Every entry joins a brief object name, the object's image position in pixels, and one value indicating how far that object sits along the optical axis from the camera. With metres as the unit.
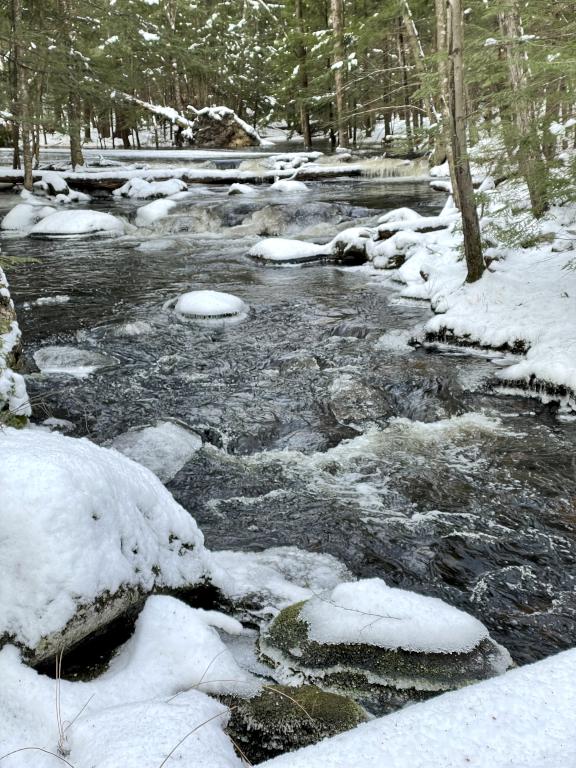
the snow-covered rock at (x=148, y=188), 20.44
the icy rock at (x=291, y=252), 13.32
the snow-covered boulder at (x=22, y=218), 16.67
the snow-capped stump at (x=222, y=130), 33.66
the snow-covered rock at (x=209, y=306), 9.55
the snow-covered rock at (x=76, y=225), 15.98
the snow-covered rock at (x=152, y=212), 17.39
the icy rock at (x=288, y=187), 20.45
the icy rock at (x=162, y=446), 5.36
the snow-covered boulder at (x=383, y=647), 2.62
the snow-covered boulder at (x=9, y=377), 4.78
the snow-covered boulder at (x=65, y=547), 2.27
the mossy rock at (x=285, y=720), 2.14
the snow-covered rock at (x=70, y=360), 7.52
